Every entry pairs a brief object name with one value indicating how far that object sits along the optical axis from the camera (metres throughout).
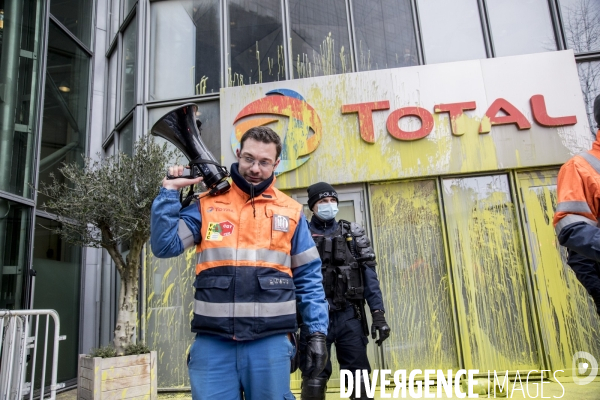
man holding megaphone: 1.96
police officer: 3.69
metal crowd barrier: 3.53
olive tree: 4.77
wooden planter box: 4.44
